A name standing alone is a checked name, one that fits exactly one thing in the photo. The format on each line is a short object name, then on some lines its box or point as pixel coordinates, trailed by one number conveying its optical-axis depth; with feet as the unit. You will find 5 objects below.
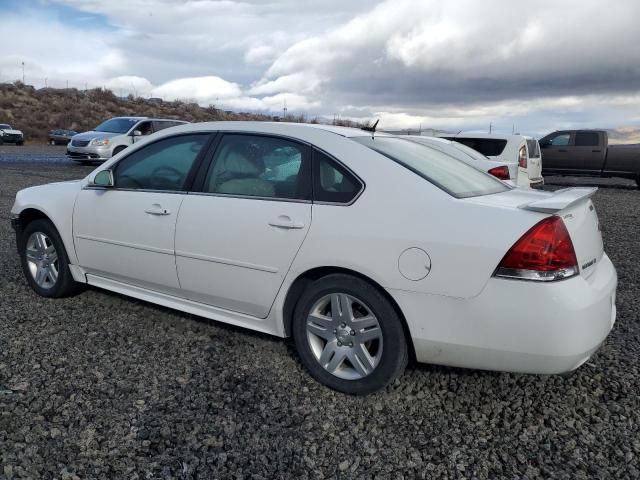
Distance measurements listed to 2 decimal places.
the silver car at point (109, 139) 55.94
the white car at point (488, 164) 27.84
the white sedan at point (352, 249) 8.72
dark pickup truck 53.98
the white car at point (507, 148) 39.84
